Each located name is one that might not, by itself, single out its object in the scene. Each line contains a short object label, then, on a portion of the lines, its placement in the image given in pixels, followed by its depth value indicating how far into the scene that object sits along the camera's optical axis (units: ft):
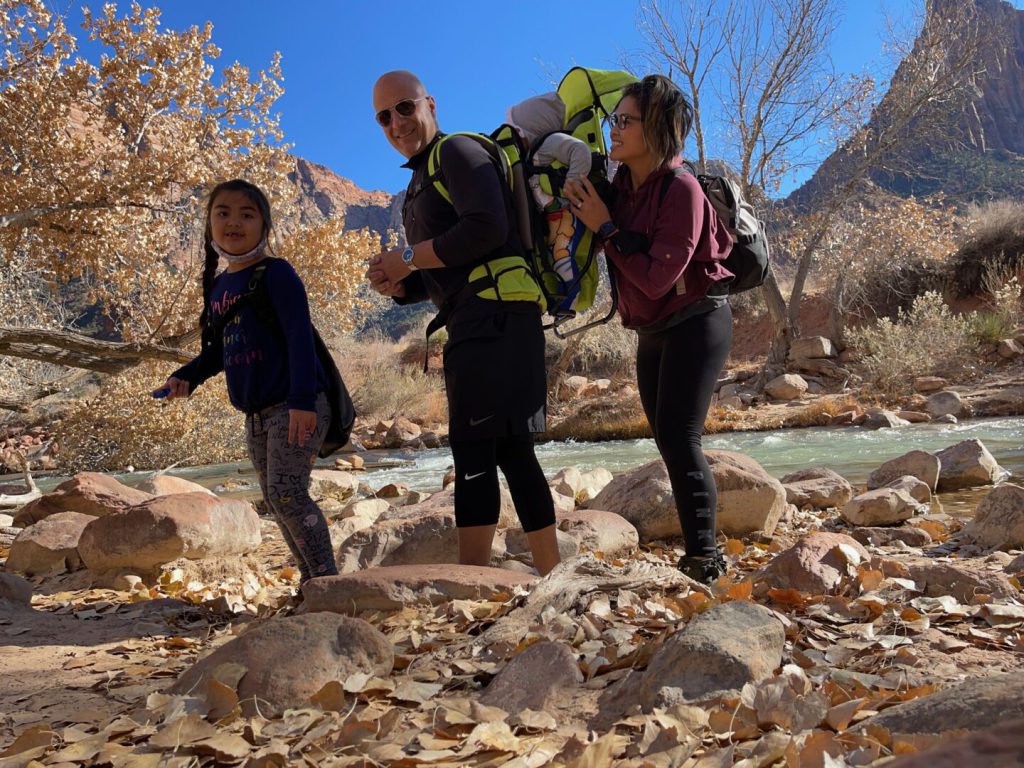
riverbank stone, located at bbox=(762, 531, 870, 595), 7.73
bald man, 7.53
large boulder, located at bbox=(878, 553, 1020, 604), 7.22
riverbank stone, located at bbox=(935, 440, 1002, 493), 19.27
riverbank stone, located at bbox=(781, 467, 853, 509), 17.98
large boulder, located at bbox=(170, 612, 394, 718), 5.52
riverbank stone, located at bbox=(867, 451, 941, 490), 18.74
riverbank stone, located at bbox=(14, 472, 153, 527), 17.33
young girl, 8.52
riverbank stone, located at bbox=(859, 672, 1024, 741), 3.61
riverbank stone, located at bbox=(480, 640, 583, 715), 5.23
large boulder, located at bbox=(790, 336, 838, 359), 56.24
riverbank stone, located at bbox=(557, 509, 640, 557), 12.20
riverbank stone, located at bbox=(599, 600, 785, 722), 4.93
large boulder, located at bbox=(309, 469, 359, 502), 26.11
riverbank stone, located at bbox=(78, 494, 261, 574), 12.05
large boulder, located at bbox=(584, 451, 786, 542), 14.17
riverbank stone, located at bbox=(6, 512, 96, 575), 13.03
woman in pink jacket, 7.79
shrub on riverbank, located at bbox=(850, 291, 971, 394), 47.09
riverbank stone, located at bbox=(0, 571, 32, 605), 9.78
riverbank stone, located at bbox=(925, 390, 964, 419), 37.96
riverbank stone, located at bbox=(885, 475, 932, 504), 16.99
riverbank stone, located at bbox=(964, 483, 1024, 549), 11.56
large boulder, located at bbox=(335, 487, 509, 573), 11.82
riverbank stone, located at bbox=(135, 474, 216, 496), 22.53
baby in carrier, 8.02
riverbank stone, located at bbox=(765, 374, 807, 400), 49.57
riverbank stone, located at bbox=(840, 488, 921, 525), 14.94
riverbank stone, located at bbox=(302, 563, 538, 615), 7.67
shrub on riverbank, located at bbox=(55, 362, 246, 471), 44.34
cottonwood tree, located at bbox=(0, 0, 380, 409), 25.41
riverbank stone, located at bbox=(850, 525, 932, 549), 12.76
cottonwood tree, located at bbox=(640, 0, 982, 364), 52.11
